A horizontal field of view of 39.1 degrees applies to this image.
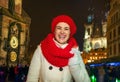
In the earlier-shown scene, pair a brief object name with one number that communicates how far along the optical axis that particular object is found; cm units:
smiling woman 217
